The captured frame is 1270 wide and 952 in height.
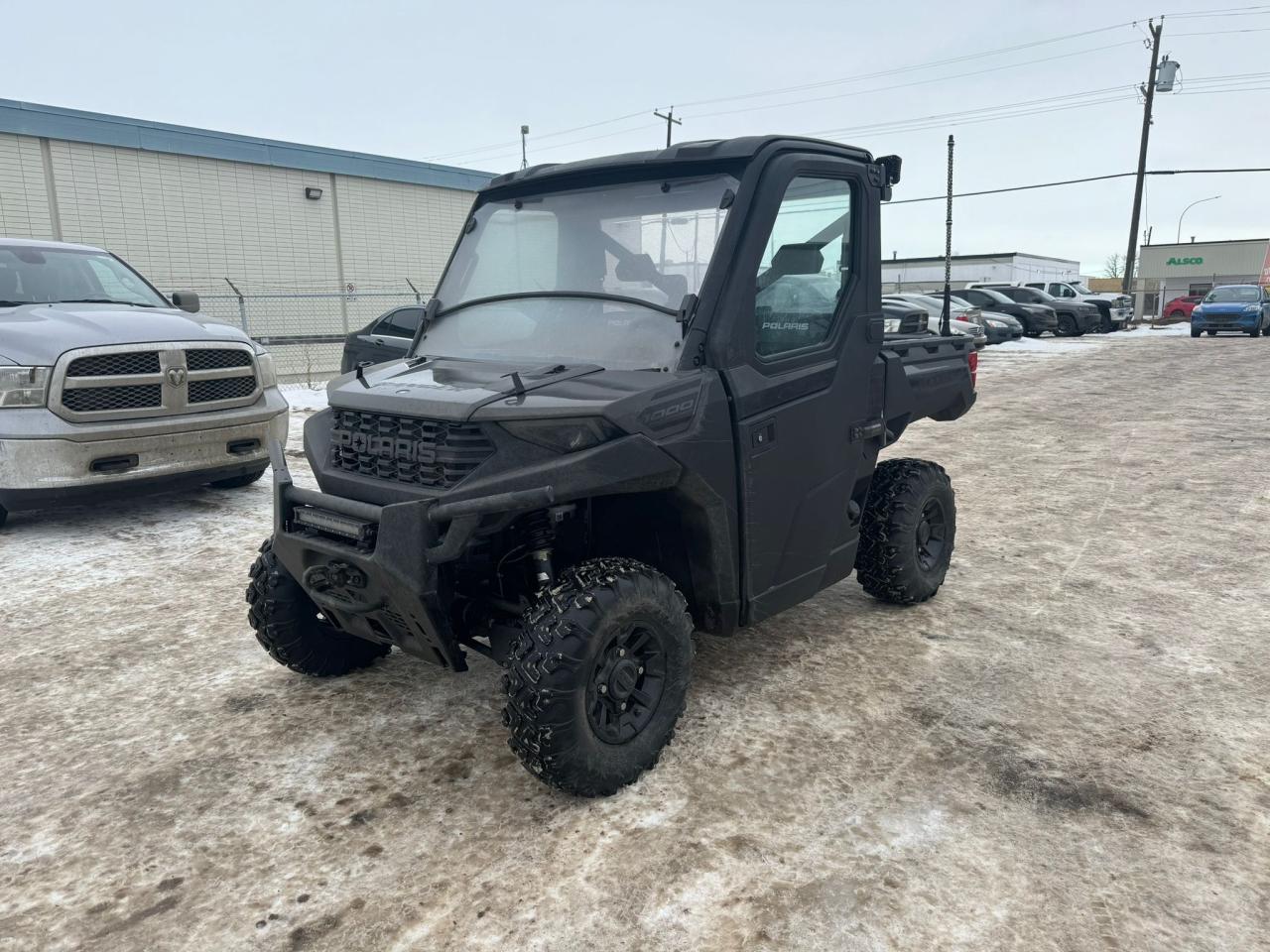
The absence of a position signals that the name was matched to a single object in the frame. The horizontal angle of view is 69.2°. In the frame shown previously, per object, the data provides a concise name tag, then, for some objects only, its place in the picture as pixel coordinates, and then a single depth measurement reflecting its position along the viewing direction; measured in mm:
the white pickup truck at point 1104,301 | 30188
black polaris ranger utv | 2877
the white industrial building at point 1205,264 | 63406
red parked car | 43312
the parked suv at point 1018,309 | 27422
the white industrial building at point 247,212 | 17234
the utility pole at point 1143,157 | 37969
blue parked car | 27156
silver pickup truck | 5797
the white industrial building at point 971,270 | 54812
